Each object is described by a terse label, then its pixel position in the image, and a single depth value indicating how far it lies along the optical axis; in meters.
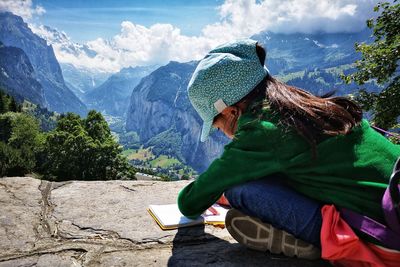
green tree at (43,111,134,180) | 41.06
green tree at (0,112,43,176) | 41.78
